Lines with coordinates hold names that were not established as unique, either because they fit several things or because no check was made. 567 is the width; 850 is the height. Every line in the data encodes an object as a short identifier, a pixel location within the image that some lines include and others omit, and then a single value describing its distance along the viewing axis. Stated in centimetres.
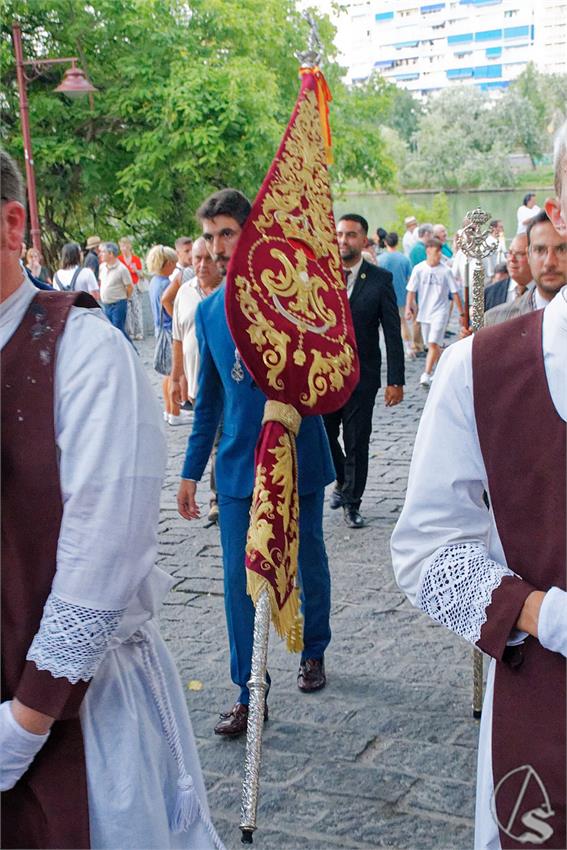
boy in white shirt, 1351
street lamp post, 1725
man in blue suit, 426
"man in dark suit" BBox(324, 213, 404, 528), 729
